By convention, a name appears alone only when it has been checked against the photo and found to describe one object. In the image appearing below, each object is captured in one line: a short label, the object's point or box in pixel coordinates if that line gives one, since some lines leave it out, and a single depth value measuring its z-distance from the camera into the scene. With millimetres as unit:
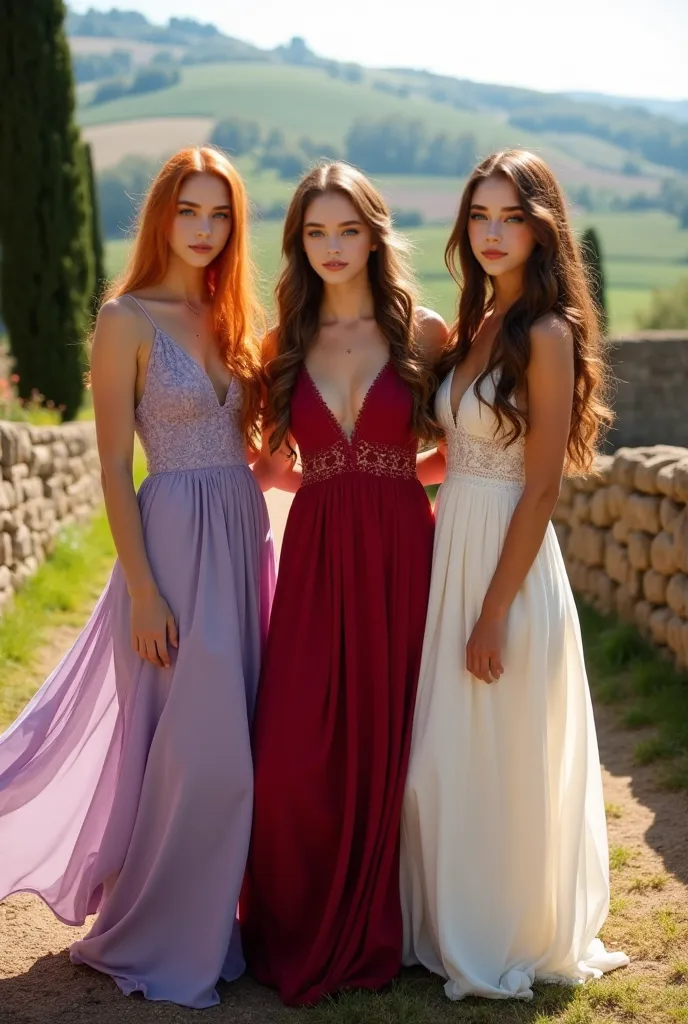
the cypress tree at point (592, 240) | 15835
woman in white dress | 3268
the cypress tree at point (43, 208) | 11609
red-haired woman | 3297
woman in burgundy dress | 3303
